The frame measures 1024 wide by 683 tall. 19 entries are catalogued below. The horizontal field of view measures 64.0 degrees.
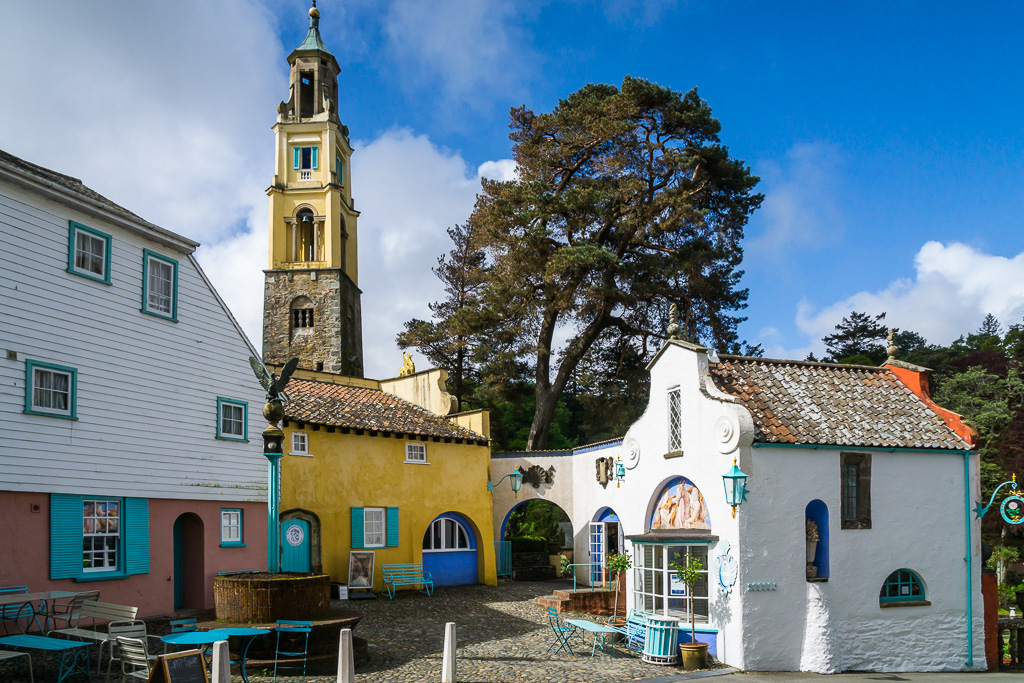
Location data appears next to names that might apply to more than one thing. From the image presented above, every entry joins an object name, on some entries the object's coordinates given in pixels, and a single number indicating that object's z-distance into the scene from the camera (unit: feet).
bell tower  123.54
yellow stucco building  69.87
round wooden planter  41.04
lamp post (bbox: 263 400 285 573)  44.47
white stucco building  50.52
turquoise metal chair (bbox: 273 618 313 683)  39.70
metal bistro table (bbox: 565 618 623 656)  48.73
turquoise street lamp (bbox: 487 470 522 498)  87.71
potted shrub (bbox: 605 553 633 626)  58.29
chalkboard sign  29.99
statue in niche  77.30
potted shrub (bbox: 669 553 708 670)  48.65
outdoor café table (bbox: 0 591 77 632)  39.24
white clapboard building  43.70
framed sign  69.67
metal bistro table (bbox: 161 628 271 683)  35.27
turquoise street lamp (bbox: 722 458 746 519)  50.37
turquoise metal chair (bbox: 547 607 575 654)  51.13
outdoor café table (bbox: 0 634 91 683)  33.35
